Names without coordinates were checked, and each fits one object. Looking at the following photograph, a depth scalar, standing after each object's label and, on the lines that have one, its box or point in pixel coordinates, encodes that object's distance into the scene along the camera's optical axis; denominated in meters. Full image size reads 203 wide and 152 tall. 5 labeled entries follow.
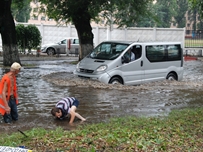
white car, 31.12
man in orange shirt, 8.26
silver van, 13.81
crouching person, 8.64
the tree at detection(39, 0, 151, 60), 19.38
